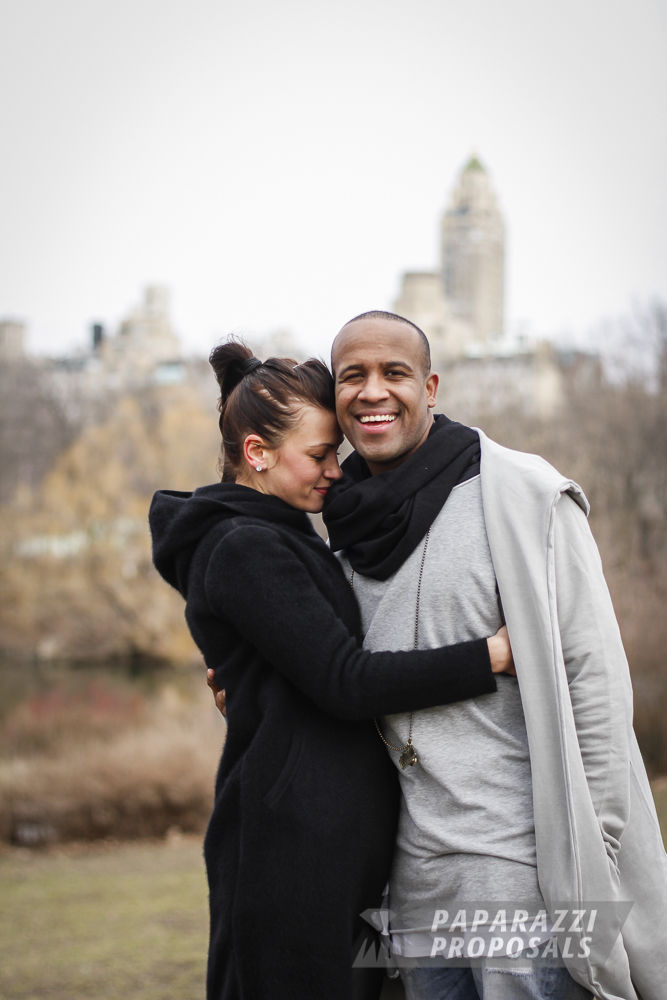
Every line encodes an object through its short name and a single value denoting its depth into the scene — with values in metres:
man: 1.96
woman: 2.02
